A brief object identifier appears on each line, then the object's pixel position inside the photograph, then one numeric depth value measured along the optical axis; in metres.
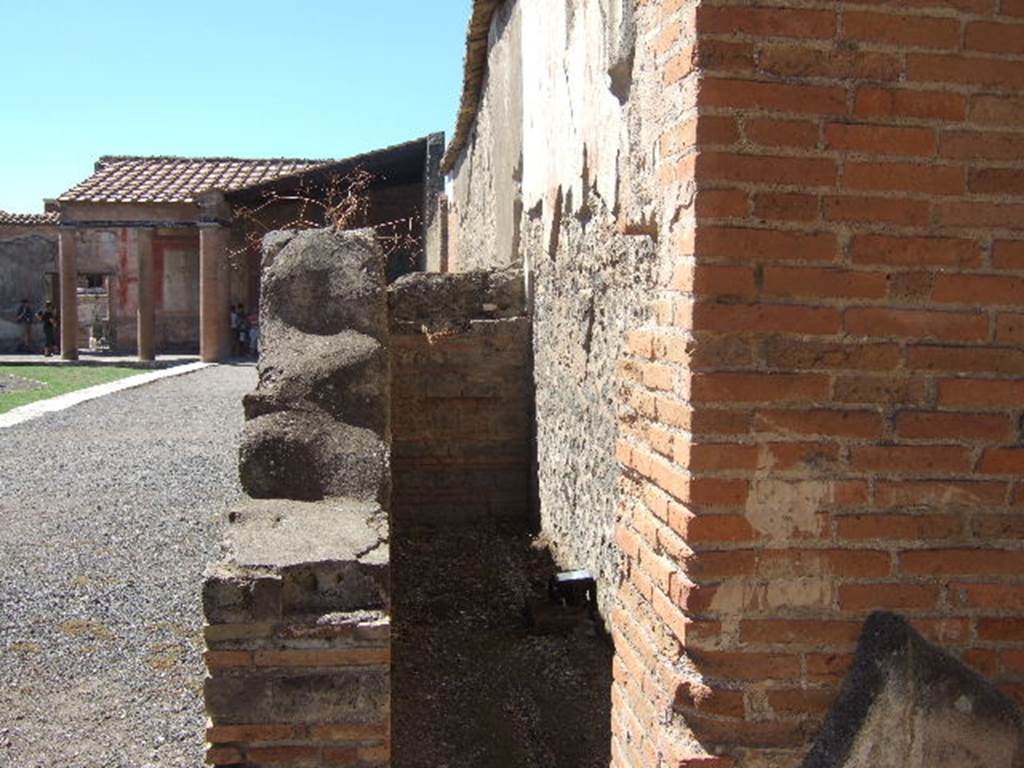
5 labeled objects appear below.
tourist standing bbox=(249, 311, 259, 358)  22.47
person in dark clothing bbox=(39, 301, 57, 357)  25.17
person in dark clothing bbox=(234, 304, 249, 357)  23.05
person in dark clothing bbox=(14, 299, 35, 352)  26.75
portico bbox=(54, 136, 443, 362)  19.67
